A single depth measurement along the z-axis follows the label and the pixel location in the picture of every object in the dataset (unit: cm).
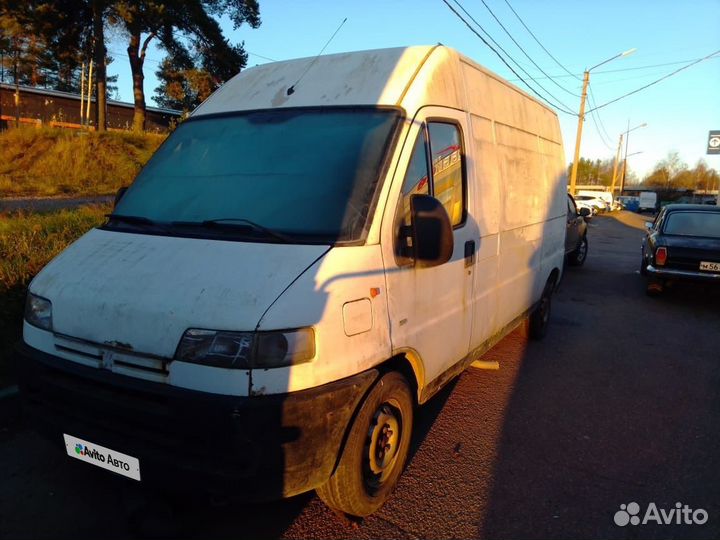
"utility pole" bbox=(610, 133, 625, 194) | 6526
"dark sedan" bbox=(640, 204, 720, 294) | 804
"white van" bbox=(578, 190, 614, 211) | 4468
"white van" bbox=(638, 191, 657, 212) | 5934
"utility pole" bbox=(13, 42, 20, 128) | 3042
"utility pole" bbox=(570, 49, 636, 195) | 2870
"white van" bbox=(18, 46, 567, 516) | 222
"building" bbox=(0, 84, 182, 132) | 3331
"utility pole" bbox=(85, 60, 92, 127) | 3456
